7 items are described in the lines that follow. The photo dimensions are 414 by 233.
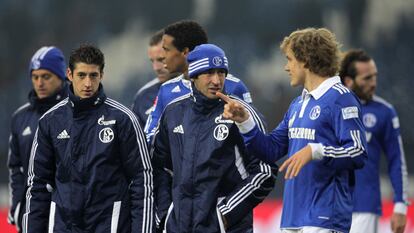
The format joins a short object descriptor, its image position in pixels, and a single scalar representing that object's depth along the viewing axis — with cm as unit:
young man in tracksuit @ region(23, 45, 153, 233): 1447
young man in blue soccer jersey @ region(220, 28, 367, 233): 1379
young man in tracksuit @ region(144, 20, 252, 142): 1669
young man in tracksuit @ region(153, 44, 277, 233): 1430
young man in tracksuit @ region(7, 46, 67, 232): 1900
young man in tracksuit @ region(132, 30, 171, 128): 1948
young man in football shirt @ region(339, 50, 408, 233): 2030
